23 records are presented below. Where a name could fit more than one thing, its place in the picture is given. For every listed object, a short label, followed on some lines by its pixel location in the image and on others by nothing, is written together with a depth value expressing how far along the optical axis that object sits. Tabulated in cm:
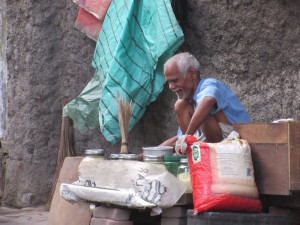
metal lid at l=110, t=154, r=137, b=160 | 820
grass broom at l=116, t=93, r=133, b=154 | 940
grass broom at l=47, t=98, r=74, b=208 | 1297
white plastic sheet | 746
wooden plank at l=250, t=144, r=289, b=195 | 696
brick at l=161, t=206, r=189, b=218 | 754
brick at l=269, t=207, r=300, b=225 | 757
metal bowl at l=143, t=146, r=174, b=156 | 809
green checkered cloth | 1054
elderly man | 848
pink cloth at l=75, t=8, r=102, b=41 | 1229
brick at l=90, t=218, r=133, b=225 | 784
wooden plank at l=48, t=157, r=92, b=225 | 873
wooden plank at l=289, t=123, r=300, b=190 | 687
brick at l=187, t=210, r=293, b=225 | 669
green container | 809
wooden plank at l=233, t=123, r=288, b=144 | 703
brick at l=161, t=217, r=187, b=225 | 751
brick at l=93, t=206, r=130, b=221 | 788
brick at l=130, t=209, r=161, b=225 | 815
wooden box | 691
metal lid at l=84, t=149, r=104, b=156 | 868
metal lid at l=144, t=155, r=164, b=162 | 786
